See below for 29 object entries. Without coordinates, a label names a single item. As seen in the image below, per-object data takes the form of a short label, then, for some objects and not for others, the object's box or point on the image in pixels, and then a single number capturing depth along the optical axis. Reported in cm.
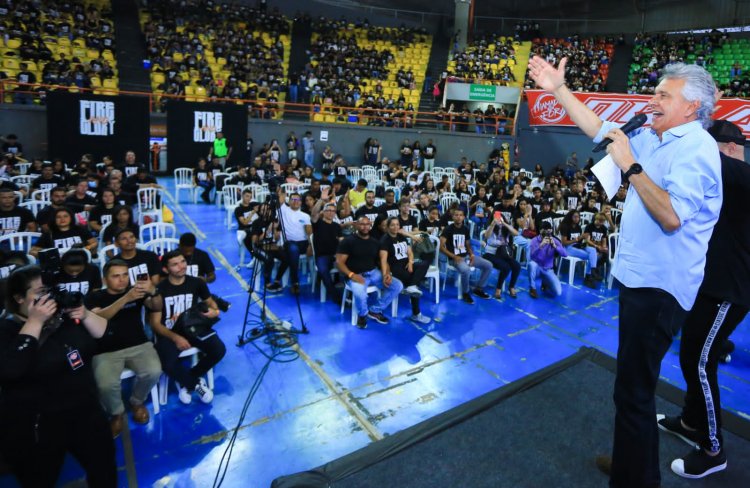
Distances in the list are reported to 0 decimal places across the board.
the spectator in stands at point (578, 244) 753
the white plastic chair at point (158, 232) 632
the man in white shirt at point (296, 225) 652
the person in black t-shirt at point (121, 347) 324
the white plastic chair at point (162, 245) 539
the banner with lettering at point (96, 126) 1138
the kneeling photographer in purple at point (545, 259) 674
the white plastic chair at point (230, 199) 943
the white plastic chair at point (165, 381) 377
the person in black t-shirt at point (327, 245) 607
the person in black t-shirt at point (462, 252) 657
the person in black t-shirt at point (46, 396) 237
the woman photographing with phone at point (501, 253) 675
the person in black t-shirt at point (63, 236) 525
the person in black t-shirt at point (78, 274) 393
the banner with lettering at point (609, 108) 1233
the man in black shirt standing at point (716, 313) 228
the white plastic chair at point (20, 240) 530
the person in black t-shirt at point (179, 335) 374
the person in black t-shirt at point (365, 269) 554
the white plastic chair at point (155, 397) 361
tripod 484
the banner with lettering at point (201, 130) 1280
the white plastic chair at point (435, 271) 632
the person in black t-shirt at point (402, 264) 572
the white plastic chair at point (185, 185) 1148
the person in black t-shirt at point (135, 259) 424
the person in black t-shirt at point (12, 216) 558
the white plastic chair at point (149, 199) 832
